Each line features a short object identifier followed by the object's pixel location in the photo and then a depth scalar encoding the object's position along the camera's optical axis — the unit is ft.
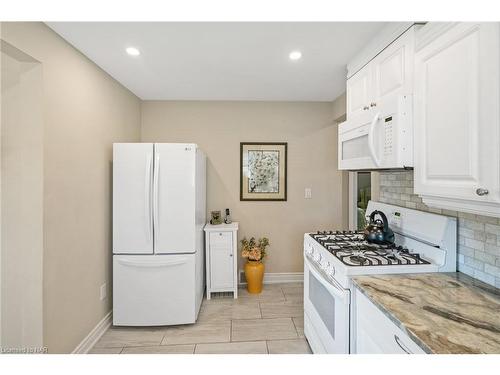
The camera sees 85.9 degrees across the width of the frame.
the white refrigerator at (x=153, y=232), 8.13
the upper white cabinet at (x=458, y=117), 3.20
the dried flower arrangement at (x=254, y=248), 10.84
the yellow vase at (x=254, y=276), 10.71
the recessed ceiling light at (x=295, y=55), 6.96
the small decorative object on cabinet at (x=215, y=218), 11.05
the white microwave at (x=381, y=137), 4.75
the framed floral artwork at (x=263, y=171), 11.71
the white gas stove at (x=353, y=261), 4.91
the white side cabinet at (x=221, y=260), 10.23
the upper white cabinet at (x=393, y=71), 4.88
